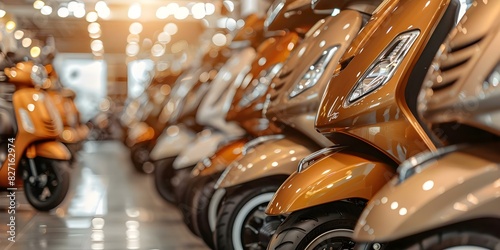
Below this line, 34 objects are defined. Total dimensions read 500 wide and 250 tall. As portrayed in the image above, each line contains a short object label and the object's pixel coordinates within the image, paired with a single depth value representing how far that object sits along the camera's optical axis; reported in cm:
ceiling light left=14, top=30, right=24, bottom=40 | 621
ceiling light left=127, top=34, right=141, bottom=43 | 2085
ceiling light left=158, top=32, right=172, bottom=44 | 1806
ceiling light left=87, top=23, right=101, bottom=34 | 1869
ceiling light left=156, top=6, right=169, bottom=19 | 1470
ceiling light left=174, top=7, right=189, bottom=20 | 1439
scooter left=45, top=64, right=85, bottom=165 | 770
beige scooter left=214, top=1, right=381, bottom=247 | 322
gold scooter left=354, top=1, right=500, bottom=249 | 196
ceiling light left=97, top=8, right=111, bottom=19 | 1480
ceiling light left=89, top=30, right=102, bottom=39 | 2086
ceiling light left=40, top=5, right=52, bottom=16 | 1277
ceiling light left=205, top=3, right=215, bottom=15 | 1337
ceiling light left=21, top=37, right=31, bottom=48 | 652
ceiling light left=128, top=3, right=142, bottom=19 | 1483
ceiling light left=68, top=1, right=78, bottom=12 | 1340
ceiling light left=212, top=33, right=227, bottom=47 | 784
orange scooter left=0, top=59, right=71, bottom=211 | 589
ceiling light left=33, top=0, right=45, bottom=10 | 1197
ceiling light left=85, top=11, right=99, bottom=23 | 1528
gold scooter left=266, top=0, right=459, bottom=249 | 251
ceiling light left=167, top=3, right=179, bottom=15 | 1441
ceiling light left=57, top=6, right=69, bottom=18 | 1324
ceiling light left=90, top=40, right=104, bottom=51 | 2323
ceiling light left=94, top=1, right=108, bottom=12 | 1416
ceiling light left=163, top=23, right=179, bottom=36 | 1884
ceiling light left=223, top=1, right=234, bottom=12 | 622
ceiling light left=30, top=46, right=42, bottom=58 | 685
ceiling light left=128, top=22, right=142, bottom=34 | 1831
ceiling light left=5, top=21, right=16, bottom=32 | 603
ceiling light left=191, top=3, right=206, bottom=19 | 1394
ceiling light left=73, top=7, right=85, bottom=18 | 1415
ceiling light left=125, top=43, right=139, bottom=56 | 2332
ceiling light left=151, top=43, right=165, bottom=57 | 1642
